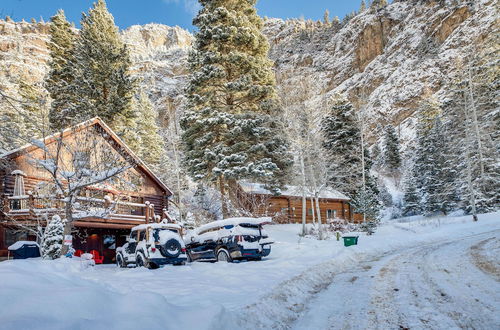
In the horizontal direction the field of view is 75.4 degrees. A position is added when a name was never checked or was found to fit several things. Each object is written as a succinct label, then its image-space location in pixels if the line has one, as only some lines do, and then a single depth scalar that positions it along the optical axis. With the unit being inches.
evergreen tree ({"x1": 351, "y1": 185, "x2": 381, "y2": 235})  930.1
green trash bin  642.0
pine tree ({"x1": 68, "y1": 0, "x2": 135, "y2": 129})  1051.9
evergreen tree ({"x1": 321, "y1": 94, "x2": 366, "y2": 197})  1430.9
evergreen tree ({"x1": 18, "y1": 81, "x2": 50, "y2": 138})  1079.0
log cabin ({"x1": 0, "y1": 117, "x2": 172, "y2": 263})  617.6
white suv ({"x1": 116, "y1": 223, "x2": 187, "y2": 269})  501.4
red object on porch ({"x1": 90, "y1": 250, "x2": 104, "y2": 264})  823.0
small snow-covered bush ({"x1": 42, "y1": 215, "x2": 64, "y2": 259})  499.6
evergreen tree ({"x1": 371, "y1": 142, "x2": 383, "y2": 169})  2449.6
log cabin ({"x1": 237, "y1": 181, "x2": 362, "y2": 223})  1071.0
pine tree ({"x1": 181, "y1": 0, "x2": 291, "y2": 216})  897.5
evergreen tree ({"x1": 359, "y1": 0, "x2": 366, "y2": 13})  4470.5
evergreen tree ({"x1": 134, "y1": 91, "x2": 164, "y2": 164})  1542.8
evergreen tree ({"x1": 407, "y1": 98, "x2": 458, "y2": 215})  1494.8
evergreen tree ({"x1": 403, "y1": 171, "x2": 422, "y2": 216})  1678.2
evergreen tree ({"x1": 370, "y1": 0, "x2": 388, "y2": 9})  3735.5
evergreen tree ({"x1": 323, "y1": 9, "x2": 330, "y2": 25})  4892.7
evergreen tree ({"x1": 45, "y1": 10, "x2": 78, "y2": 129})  1049.5
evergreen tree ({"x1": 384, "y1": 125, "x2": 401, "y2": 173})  2373.3
